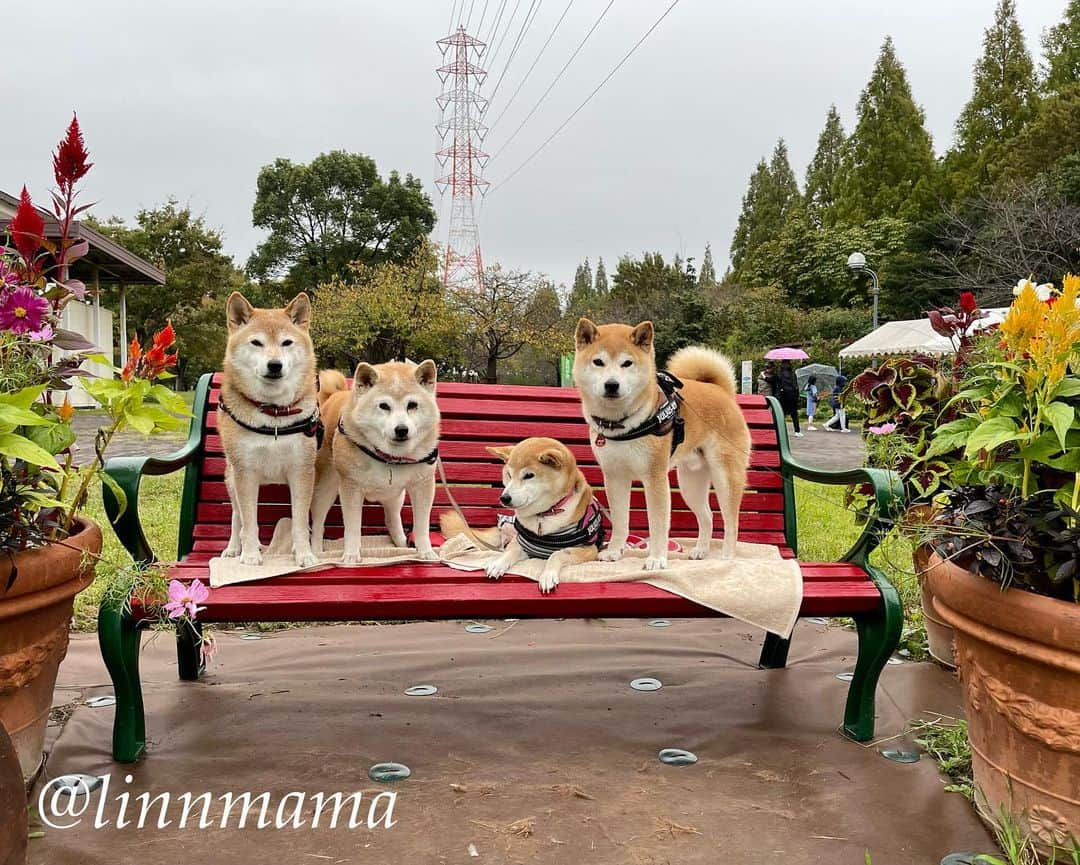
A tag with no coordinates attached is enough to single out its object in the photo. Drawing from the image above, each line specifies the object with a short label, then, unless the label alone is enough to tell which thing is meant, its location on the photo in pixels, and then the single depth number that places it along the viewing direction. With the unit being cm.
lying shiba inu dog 254
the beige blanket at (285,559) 228
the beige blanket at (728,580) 224
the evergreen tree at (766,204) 4250
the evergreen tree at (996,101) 2978
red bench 213
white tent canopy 1819
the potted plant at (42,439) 181
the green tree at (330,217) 3241
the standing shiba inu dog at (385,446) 250
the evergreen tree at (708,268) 5135
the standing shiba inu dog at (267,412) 243
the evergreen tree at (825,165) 3966
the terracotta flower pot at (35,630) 181
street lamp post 1839
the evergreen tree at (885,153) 3412
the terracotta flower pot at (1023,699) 164
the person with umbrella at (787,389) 1466
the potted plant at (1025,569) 166
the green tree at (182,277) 2322
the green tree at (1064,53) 2836
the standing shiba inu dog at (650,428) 243
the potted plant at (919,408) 283
